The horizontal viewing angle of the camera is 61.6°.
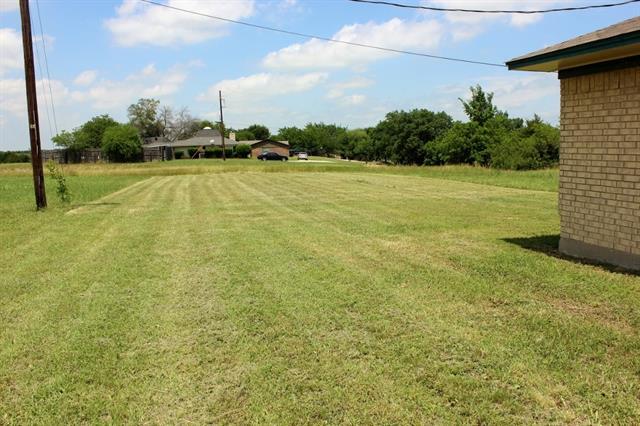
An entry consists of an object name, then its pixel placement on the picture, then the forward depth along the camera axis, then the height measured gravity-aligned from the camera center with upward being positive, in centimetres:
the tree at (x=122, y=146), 8000 +264
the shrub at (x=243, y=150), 9682 +185
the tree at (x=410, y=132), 9131 +402
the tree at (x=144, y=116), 13238 +1162
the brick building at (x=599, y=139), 695 +15
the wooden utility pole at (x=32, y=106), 1594 +181
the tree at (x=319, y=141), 14050 +451
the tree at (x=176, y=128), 13438 +861
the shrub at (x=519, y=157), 4881 -38
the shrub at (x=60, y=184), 1794 -65
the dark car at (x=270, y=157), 8206 +43
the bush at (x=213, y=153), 9388 +146
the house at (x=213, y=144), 10156 +339
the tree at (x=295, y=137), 13982 +569
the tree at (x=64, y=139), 12775 +628
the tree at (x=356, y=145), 11131 +271
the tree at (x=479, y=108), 7494 +642
